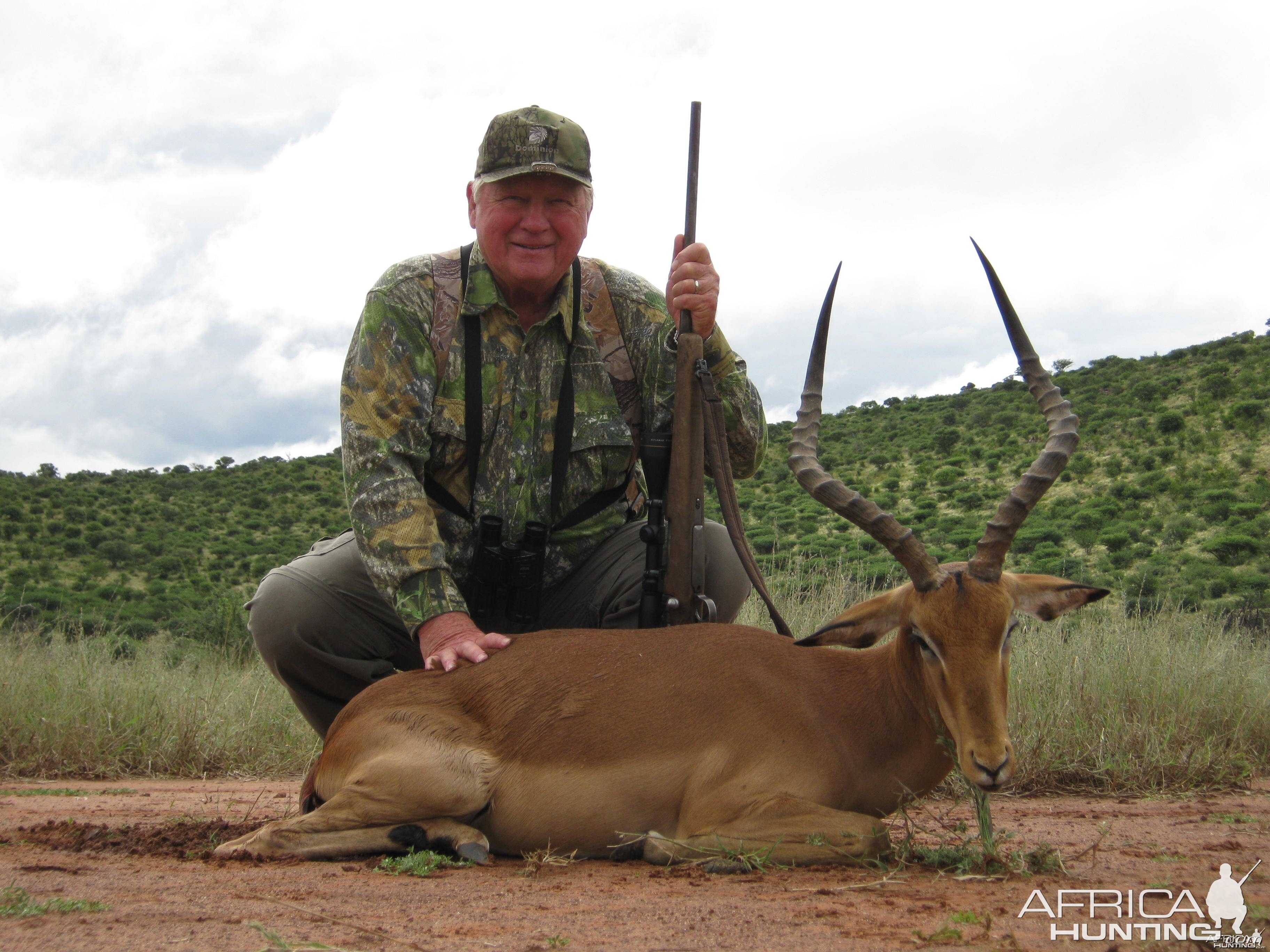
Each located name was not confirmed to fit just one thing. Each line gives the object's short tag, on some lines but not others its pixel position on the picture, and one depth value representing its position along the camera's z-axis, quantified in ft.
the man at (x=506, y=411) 16.63
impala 12.84
